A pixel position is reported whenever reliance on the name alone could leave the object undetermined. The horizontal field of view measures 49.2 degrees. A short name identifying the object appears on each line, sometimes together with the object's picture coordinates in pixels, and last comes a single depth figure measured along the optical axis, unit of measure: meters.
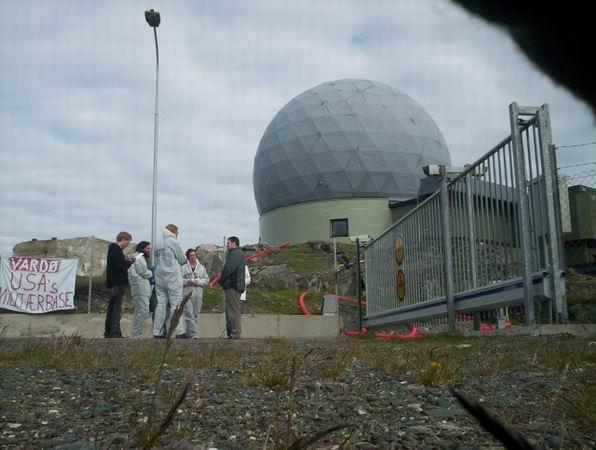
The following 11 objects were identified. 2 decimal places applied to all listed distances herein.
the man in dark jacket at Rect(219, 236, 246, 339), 10.32
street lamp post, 16.12
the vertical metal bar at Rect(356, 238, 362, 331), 15.27
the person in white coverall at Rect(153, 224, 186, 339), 9.98
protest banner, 14.04
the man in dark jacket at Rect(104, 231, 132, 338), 10.25
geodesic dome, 38.38
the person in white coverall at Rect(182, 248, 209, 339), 10.38
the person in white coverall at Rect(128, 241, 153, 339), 10.29
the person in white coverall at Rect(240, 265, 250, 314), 13.05
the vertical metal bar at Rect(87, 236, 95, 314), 15.28
